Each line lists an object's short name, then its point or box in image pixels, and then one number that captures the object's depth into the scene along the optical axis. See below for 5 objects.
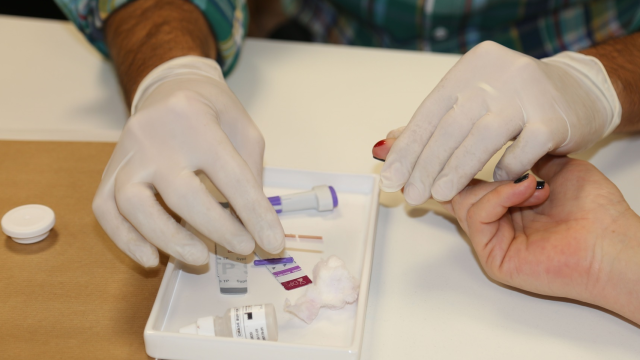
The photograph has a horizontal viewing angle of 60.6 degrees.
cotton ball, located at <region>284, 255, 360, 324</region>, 0.77
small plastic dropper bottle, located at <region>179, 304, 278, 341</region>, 0.73
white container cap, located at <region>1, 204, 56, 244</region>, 0.88
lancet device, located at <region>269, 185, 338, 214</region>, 0.95
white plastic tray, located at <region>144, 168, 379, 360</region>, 0.71
